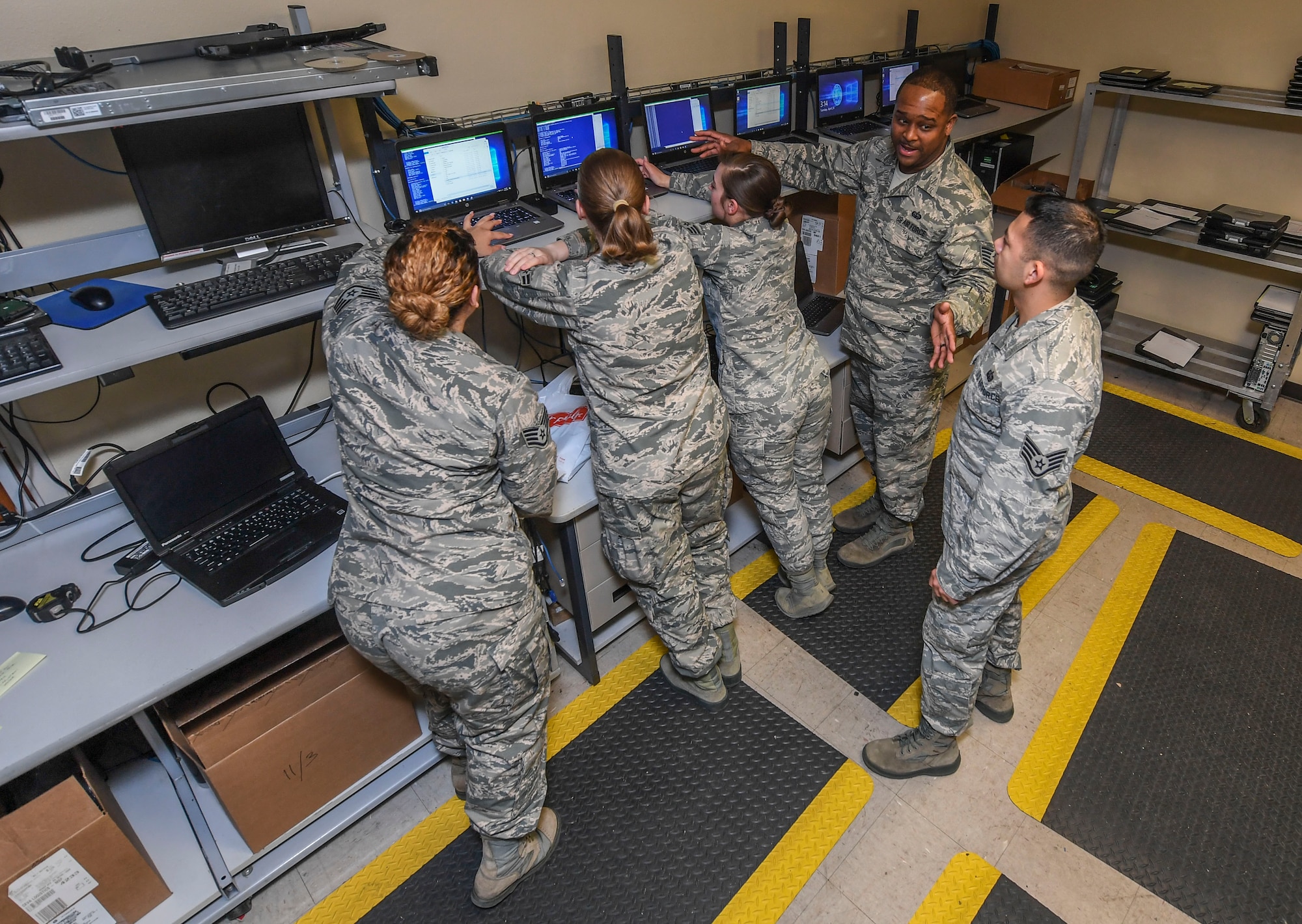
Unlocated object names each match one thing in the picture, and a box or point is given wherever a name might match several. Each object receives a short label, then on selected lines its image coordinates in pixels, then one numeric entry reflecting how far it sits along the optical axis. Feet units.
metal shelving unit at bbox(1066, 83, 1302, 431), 10.78
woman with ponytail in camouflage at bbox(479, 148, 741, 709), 5.72
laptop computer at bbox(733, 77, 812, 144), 10.66
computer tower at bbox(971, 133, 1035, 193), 12.84
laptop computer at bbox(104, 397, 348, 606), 5.93
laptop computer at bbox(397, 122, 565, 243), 7.77
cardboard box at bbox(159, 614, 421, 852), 5.70
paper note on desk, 5.20
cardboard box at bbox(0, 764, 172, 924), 4.84
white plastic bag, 7.22
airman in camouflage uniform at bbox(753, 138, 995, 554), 7.61
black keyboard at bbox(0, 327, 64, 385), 5.09
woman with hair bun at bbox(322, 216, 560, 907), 4.83
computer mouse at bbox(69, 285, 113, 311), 5.92
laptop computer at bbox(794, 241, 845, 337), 9.98
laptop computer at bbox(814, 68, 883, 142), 11.49
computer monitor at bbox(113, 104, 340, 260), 6.18
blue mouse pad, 5.77
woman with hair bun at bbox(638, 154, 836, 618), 6.81
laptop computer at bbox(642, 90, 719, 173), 9.82
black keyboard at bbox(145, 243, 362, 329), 5.83
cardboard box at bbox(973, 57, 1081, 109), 12.94
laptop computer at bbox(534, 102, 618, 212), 8.78
